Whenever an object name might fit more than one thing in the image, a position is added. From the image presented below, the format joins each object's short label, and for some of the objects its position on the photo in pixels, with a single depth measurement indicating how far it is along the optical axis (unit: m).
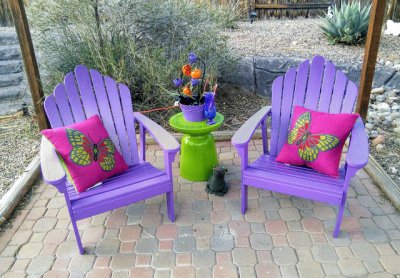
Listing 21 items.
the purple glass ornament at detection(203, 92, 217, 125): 2.57
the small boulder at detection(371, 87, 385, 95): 4.25
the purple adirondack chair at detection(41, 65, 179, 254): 2.14
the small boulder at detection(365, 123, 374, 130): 3.59
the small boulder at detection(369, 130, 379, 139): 3.43
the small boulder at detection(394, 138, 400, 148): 3.29
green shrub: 3.75
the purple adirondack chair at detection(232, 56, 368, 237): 2.18
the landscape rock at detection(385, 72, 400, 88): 4.25
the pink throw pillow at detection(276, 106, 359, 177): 2.33
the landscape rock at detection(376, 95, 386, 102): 4.13
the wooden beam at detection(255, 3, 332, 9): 6.73
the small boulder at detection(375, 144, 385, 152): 3.22
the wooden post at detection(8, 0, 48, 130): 2.99
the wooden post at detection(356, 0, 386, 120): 2.67
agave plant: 4.89
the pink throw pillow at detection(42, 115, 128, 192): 2.25
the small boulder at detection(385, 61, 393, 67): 4.41
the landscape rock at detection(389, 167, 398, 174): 2.90
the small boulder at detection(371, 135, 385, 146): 3.31
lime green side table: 2.63
